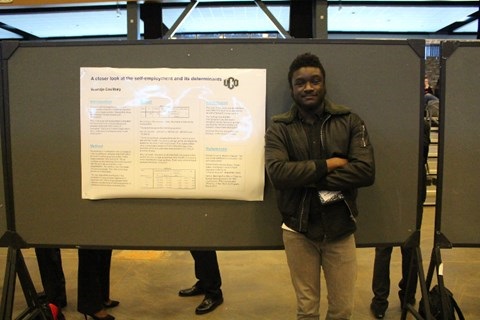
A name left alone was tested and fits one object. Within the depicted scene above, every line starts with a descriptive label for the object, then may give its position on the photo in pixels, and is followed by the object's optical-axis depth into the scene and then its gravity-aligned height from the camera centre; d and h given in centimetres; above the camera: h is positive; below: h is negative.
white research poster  187 +4
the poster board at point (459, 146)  181 -2
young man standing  162 -17
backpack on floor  194 -85
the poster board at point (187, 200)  185 +0
